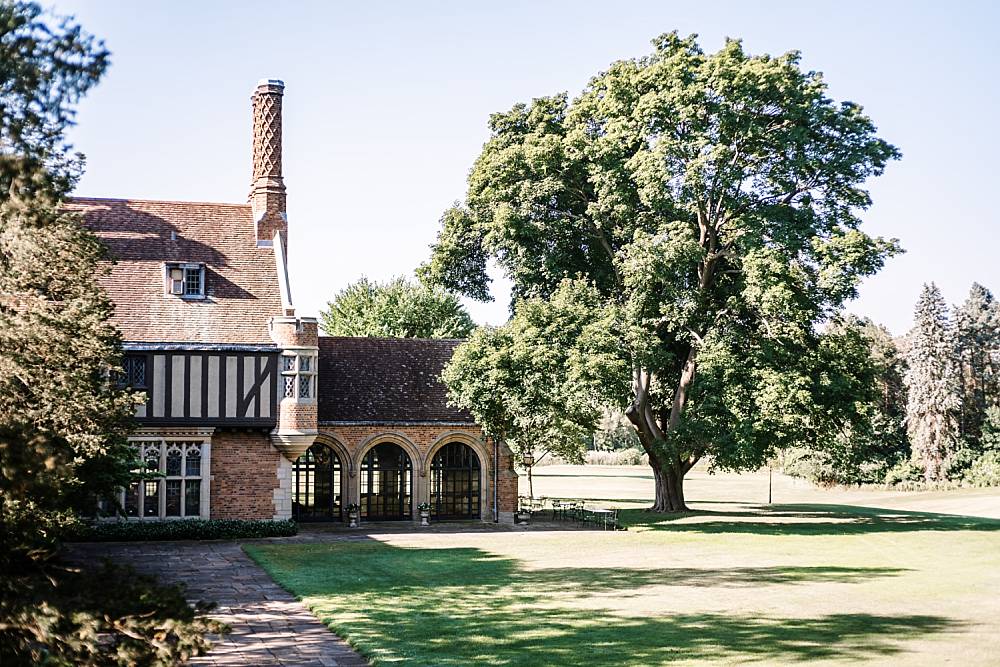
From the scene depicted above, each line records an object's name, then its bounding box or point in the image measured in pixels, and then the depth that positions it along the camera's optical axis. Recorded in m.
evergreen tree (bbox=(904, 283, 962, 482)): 59.19
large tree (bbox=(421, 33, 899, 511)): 30.39
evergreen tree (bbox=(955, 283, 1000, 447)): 66.88
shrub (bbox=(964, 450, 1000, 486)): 58.12
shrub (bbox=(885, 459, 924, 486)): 60.09
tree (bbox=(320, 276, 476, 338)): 53.28
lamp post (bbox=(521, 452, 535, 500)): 36.09
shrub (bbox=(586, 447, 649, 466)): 87.81
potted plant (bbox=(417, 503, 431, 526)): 32.84
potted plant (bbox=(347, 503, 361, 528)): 32.12
